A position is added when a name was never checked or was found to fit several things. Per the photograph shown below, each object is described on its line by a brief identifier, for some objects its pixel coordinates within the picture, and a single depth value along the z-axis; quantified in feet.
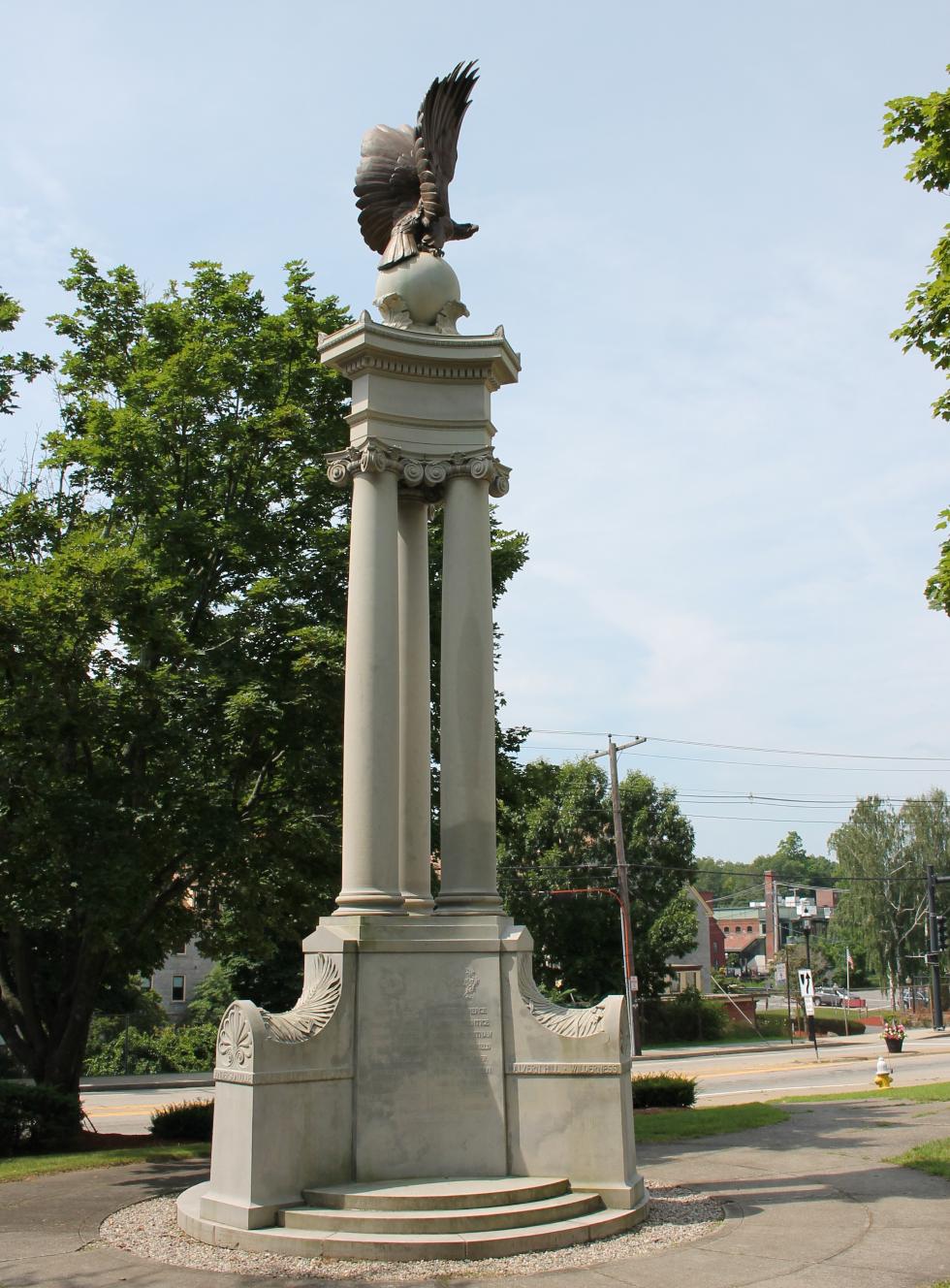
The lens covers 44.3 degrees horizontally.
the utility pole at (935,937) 152.76
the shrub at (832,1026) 203.62
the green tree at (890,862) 248.52
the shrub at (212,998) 156.76
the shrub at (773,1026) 198.08
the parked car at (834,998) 285.64
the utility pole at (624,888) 130.41
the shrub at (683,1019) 175.52
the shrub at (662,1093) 66.39
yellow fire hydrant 80.33
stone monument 30.91
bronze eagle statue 43.68
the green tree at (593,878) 159.33
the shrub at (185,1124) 57.16
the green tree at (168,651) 51.19
